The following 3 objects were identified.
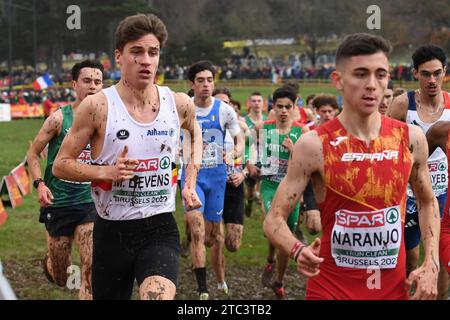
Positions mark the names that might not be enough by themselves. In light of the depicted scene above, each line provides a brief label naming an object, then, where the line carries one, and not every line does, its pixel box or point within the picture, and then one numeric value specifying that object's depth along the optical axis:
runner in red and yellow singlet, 8.37
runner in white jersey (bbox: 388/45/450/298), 14.22
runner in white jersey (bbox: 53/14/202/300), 10.27
